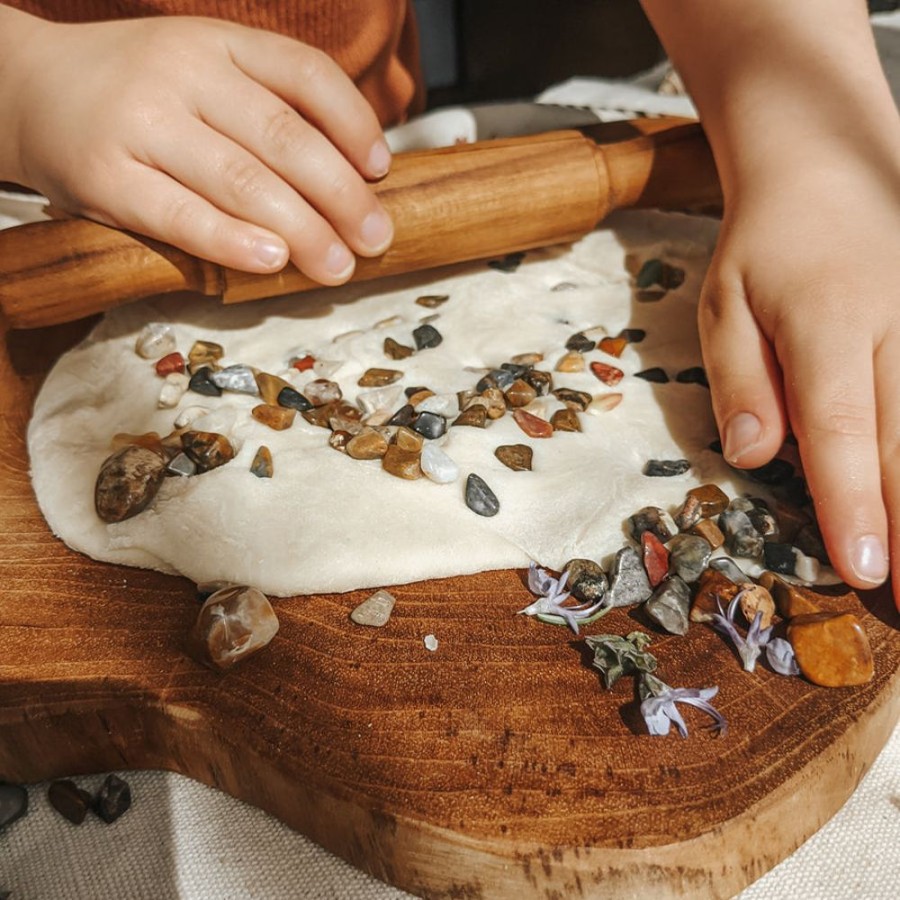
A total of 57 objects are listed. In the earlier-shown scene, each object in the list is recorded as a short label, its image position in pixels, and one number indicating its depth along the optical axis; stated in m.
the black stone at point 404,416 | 0.33
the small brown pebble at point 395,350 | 0.36
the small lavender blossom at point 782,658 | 0.28
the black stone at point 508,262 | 0.41
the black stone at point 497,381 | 0.34
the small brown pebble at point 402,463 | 0.31
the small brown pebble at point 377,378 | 0.35
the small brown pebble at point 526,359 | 0.36
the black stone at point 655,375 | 0.35
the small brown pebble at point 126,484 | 0.31
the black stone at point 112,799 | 0.28
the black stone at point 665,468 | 0.32
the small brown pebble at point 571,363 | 0.36
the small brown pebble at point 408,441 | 0.32
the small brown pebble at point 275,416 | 0.33
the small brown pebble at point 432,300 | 0.39
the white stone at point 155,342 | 0.36
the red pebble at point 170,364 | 0.36
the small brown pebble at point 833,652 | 0.27
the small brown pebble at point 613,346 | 0.36
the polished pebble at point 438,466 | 0.31
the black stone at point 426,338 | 0.37
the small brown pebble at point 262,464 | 0.31
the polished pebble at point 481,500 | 0.31
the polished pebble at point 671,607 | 0.28
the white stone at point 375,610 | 0.29
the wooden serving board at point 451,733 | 0.25
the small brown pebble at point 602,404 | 0.34
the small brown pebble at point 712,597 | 0.29
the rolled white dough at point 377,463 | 0.30
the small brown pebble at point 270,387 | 0.34
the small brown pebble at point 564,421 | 0.33
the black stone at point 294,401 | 0.34
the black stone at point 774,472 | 0.32
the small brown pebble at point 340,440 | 0.32
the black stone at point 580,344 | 0.37
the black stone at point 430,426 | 0.33
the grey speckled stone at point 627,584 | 0.29
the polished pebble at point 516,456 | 0.32
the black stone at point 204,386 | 0.35
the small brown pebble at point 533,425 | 0.33
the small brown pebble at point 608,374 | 0.35
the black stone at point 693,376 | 0.35
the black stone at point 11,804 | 0.28
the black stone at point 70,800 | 0.28
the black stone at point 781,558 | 0.30
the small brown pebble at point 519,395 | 0.34
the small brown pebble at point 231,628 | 0.28
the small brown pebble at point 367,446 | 0.32
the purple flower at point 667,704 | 0.27
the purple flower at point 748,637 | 0.28
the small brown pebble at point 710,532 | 0.30
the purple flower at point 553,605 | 0.29
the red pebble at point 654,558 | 0.29
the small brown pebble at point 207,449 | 0.32
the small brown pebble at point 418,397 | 0.34
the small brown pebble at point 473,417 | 0.33
